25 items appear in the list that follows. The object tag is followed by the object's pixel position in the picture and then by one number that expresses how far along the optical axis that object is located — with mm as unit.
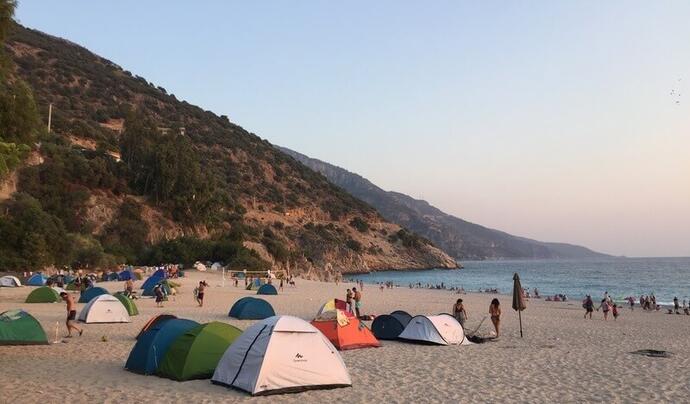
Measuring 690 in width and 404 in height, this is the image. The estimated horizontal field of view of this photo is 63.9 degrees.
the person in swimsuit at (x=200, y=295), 25906
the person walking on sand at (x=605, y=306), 27492
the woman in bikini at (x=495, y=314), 16703
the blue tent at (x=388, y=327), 15922
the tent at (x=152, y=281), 30939
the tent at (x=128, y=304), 20141
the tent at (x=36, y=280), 34103
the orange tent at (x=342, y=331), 13883
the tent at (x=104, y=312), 18375
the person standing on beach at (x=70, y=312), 14805
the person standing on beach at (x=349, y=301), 20436
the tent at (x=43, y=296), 24922
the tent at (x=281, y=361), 9078
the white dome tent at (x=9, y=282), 31891
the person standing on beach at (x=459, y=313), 16922
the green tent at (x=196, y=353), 10023
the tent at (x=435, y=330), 15141
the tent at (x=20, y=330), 12770
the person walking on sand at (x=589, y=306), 28180
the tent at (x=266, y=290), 35262
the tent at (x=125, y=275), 39250
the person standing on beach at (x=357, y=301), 20816
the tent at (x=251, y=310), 20625
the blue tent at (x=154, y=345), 10539
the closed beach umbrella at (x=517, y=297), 16109
